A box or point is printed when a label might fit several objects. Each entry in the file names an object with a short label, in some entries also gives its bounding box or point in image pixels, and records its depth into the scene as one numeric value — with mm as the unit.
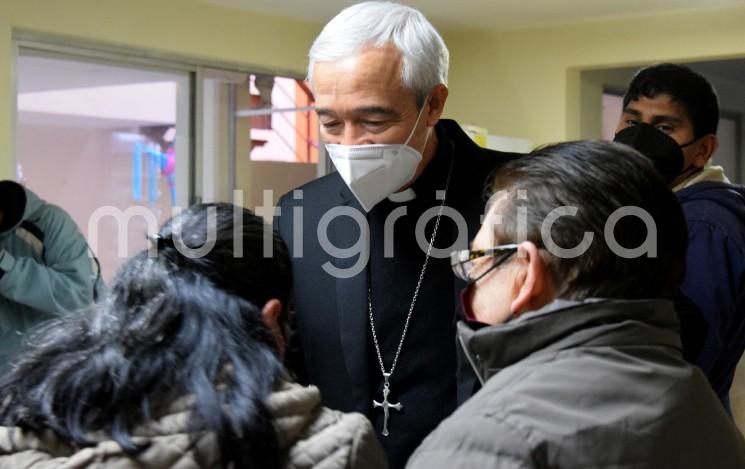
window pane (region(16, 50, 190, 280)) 4543
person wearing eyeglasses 879
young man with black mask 1624
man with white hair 1604
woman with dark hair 966
